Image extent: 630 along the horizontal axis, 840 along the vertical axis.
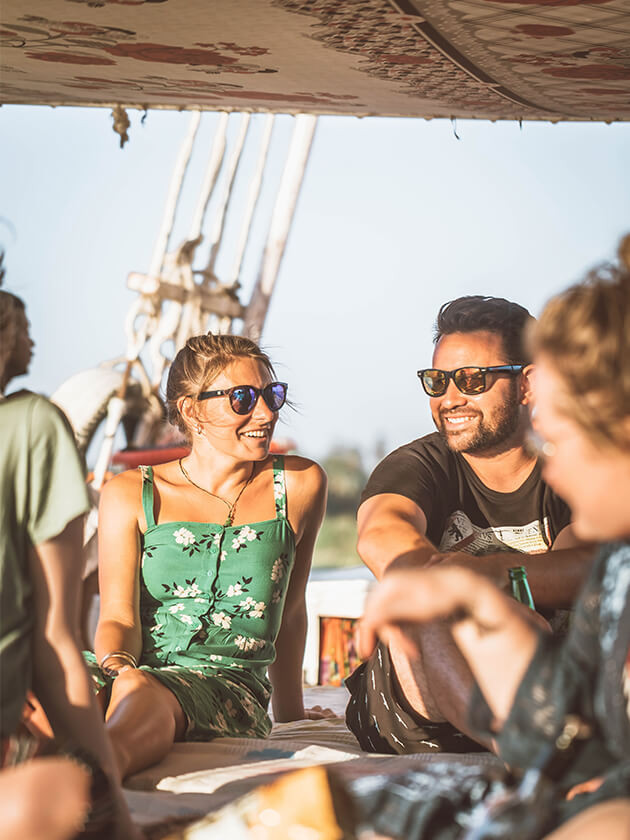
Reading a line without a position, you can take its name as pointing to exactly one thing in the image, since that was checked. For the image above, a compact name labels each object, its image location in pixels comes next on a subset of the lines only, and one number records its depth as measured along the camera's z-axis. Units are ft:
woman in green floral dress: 9.14
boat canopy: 8.65
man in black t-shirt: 8.69
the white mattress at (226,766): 6.96
